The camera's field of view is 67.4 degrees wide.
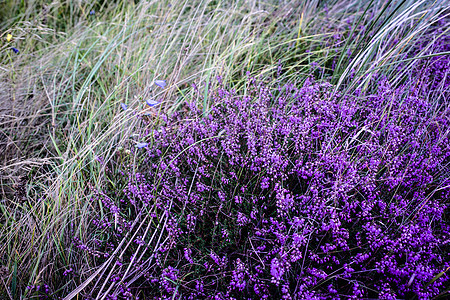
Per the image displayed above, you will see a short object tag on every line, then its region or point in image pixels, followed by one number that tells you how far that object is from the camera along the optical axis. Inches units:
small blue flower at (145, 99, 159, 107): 82.7
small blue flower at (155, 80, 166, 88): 87.5
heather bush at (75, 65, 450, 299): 61.2
